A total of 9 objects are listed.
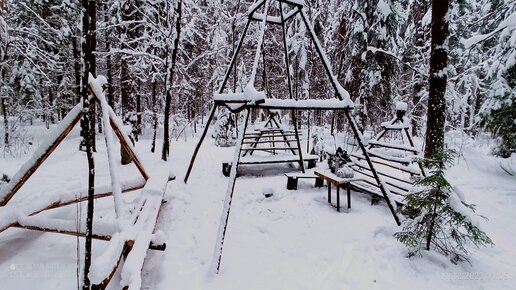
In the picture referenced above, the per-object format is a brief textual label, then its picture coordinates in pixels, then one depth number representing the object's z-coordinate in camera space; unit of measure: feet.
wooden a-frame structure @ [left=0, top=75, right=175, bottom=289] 10.24
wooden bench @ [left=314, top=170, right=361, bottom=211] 17.63
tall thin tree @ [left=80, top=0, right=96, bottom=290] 7.14
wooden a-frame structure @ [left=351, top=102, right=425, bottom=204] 17.75
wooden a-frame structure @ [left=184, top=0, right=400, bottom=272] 12.56
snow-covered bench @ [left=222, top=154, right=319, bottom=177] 25.11
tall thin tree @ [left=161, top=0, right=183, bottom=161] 26.23
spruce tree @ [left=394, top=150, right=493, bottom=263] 11.77
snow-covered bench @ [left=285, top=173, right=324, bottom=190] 21.36
